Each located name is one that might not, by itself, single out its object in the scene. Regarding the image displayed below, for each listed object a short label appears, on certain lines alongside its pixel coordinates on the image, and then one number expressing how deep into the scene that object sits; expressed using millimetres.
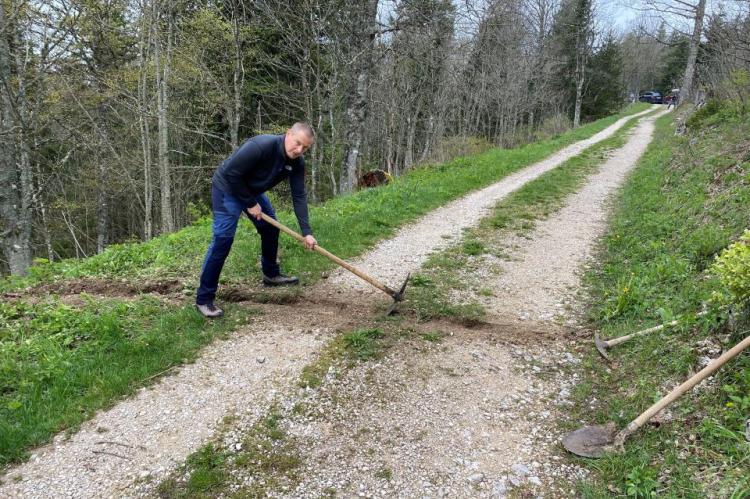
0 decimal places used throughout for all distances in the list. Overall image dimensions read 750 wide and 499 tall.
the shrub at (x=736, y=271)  3125
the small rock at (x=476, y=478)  2832
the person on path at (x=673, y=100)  39628
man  4559
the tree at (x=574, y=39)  33406
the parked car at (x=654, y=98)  51934
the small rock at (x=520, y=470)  2896
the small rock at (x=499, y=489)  2742
